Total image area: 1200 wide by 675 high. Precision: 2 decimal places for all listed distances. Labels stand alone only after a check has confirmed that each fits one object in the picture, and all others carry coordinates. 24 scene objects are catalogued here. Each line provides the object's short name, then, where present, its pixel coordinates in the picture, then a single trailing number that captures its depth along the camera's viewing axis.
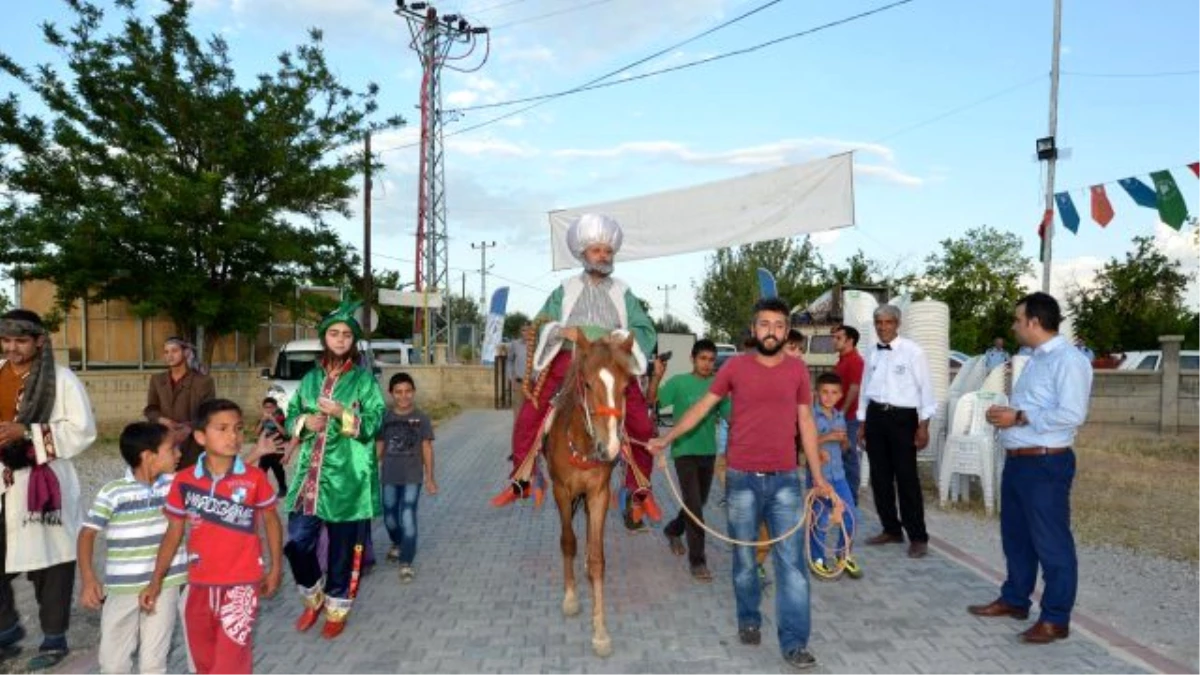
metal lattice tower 26.19
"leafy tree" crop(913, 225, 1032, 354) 30.77
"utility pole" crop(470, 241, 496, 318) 73.75
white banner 9.12
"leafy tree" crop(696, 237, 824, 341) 39.41
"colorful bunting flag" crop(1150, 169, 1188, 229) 10.55
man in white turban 5.37
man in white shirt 6.59
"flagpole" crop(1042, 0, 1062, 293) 13.72
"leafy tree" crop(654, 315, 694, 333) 65.22
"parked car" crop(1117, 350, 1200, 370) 19.56
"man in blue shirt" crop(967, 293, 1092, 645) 4.66
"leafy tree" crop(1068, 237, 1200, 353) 27.42
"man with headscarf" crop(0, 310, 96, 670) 4.35
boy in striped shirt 3.66
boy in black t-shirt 6.29
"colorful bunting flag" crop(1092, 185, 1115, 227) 11.87
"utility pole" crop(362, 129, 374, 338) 18.80
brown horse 4.32
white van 15.19
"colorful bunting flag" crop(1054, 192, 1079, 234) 12.44
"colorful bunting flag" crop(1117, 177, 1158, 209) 10.81
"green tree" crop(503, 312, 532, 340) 69.30
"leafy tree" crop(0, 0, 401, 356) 14.75
